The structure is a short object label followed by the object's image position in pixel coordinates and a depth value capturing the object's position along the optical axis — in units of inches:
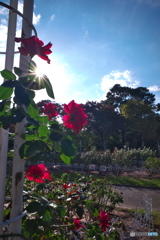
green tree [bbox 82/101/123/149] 746.8
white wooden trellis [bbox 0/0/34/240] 31.8
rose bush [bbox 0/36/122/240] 28.0
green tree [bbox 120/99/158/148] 779.3
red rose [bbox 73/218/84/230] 53.4
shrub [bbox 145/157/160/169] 378.3
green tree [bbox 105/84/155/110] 1087.6
